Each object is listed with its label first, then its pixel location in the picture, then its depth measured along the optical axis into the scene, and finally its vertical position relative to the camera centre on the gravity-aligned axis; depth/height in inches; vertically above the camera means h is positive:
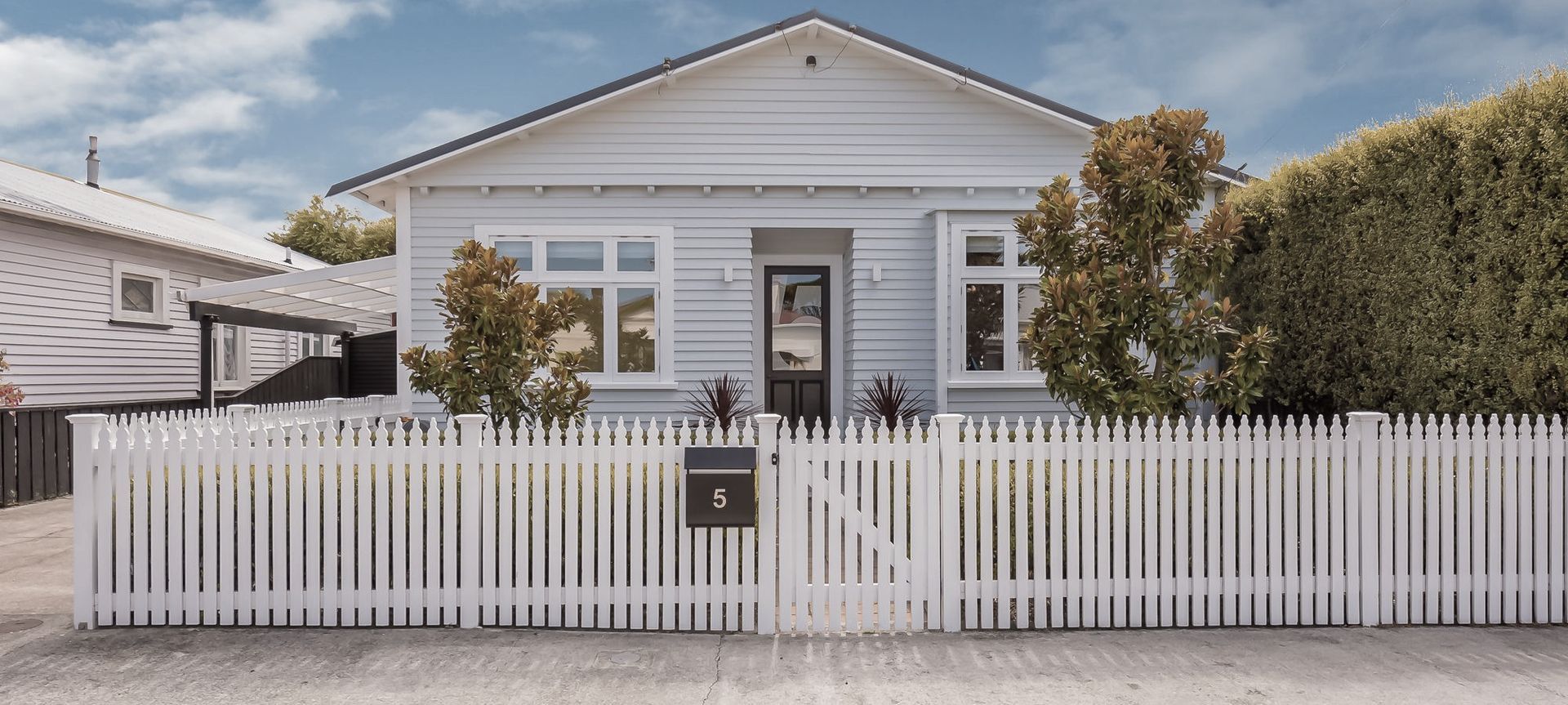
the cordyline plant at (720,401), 335.6 -21.0
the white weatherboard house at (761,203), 341.7 +62.6
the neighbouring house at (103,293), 430.6 +33.2
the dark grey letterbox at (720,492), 161.2 -27.8
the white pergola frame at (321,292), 385.4 +31.7
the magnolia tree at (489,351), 216.2 -0.1
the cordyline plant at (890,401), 336.8 -21.1
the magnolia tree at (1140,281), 192.2 +16.6
